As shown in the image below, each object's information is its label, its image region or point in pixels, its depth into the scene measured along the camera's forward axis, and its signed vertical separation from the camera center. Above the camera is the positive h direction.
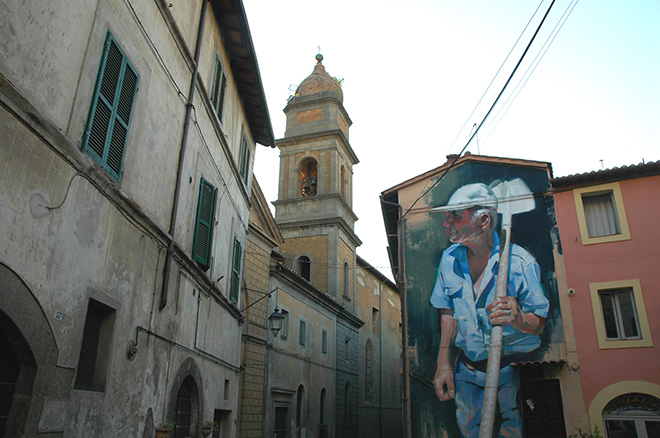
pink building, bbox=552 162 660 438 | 12.88 +3.27
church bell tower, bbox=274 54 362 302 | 30.70 +13.36
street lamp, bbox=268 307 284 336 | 14.58 +2.47
